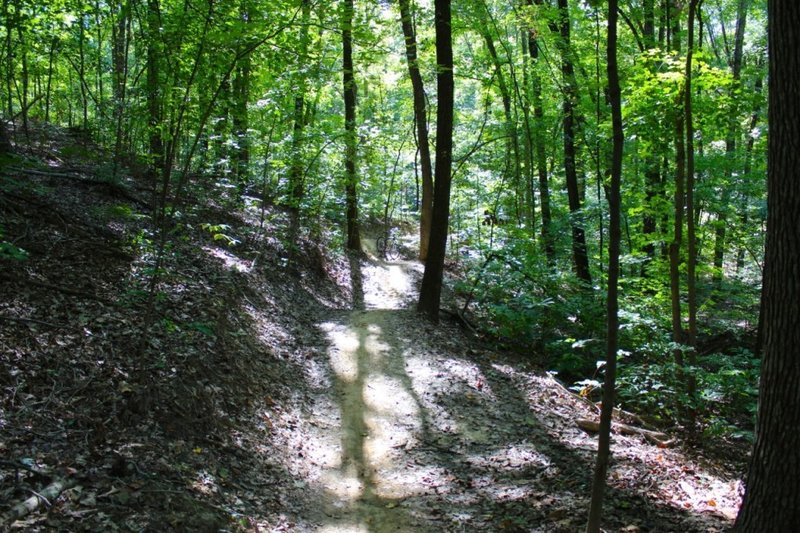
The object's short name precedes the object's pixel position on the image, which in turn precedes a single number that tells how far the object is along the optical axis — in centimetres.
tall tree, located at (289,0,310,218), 1155
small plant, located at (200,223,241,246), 1083
